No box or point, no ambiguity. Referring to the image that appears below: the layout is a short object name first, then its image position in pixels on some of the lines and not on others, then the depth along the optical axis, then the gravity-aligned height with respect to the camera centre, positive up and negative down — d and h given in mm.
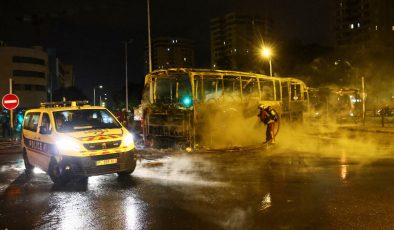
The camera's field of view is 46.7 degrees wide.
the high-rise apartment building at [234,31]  150750 +28970
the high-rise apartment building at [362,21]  118312 +25395
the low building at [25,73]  98438 +10958
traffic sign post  22812 +1059
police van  10258 -525
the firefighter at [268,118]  17844 -64
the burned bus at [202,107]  16078 +386
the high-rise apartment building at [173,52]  106069 +17766
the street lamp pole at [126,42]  44938 +7640
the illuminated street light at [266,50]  33375 +4855
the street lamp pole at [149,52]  28438 +4176
